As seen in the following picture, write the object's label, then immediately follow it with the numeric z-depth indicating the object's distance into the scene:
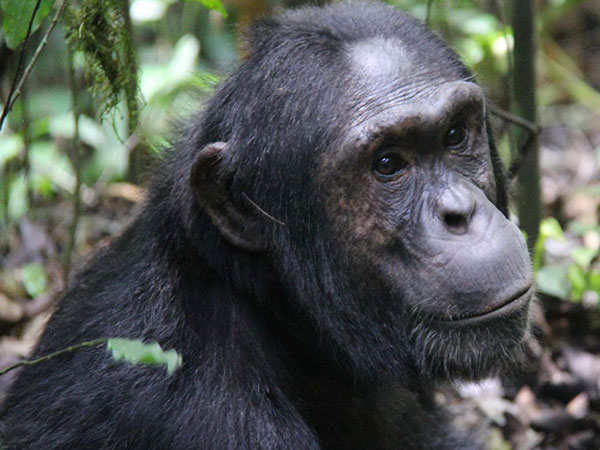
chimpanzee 8.31
